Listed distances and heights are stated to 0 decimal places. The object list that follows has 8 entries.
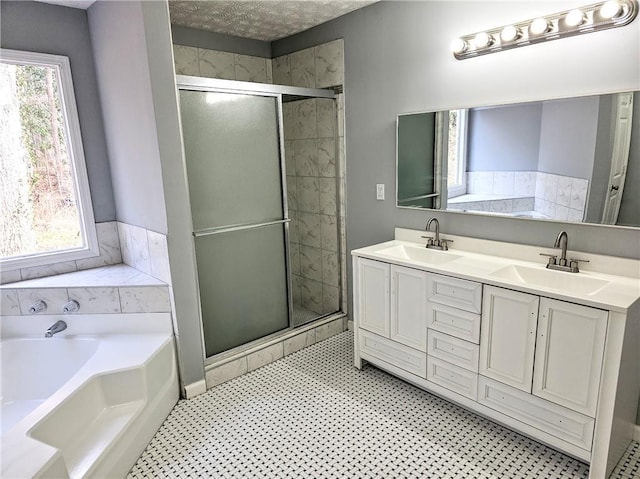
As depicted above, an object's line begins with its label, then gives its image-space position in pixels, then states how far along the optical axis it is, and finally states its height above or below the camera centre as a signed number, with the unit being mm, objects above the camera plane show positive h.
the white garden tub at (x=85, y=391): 1596 -1088
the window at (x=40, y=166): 2529 +16
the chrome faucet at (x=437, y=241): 2536 -538
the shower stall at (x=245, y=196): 2459 -230
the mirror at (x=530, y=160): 1827 -39
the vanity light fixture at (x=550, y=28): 1729 +576
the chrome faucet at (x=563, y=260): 1979 -534
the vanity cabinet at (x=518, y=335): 1666 -865
